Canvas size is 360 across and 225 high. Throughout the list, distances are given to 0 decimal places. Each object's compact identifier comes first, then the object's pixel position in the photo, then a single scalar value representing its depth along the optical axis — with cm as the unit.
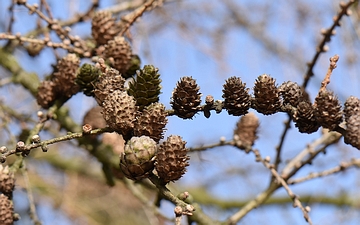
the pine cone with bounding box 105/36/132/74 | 131
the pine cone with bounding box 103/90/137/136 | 120
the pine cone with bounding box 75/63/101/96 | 127
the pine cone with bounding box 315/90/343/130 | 119
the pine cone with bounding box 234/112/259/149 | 141
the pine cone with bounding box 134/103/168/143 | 120
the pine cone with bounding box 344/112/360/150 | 118
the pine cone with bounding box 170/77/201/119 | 120
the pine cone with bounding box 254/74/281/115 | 121
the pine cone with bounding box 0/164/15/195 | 125
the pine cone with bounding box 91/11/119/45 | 135
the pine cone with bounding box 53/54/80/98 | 131
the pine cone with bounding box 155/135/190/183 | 119
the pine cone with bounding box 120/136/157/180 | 118
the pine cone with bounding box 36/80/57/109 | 132
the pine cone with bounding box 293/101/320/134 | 120
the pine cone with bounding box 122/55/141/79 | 132
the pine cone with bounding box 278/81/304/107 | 122
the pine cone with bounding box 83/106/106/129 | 141
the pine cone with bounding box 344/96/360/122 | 119
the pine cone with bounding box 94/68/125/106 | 122
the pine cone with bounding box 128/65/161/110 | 121
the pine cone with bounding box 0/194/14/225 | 123
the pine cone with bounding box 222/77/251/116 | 121
